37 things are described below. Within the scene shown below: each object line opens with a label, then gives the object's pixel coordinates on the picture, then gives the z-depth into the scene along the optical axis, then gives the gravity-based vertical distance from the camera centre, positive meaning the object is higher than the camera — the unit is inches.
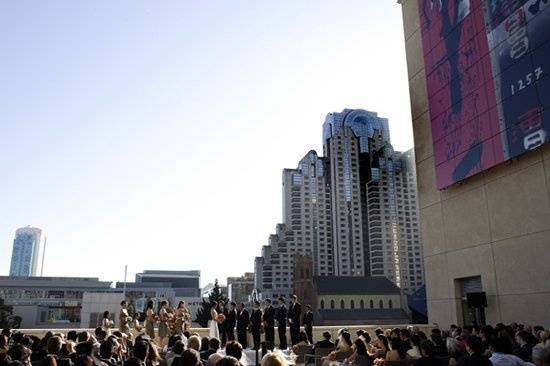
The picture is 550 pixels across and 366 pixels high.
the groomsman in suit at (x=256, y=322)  649.0 -20.3
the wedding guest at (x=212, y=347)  320.2 -26.0
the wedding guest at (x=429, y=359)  260.4 -28.7
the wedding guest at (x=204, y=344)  339.9 -25.4
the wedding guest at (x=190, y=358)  202.7 -21.2
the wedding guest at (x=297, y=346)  479.8 -39.2
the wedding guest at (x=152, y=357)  259.9 -26.2
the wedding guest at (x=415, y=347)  372.8 -32.4
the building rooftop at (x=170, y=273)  6712.6 +471.4
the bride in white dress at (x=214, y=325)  631.2 -23.5
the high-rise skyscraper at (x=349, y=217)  6250.0 +1170.9
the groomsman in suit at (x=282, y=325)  671.1 -25.7
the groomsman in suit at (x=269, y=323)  662.5 -22.3
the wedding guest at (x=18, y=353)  267.0 -24.5
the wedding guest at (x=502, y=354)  262.5 -27.2
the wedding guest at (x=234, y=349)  257.4 -22.4
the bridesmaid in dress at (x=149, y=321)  636.7 -17.6
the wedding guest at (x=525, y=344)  321.4 -27.0
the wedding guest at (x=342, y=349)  399.9 -35.3
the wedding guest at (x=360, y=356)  364.5 -37.7
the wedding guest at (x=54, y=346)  309.1 -23.5
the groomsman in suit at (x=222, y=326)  658.8 -25.5
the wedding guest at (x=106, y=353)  278.5 -25.6
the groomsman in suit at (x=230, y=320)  657.6 -17.5
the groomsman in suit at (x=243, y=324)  648.4 -22.8
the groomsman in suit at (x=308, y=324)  651.5 -24.0
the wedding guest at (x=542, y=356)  194.4 -20.4
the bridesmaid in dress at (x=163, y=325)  641.6 -23.5
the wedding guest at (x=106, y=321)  558.9 -14.9
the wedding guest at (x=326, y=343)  451.0 -33.8
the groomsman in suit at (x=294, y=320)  665.0 -18.7
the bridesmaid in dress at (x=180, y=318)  639.8 -13.9
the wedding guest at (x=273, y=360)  165.3 -18.0
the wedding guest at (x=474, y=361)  189.9 -21.7
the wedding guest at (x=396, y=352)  340.2 -32.1
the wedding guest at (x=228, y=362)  159.3 -17.8
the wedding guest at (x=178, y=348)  285.4 -23.5
